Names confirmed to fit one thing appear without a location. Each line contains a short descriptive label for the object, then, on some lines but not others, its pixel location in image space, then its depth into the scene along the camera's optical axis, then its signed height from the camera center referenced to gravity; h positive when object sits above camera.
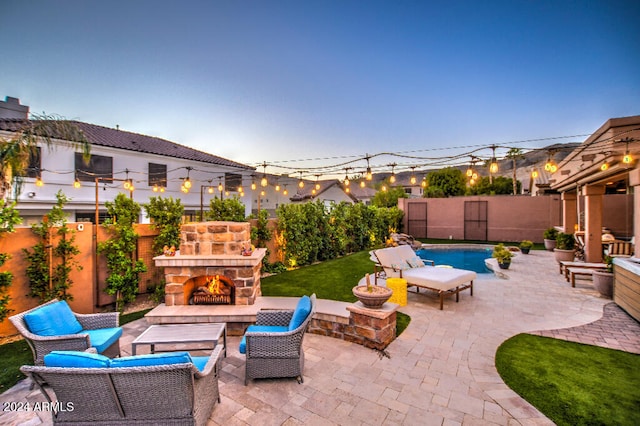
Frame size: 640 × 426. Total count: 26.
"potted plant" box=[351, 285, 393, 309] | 4.47 -1.32
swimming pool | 13.00 -2.36
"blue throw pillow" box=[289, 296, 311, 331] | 3.64 -1.30
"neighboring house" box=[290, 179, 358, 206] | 32.28 +2.12
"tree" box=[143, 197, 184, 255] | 7.09 -0.24
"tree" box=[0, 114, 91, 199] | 4.97 +1.31
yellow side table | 6.52 -1.78
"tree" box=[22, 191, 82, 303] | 5.42 -0.89
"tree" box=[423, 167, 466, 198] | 31.20 +3.06
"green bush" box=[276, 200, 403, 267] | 10.40 -0.77
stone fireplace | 5.49 -1.02
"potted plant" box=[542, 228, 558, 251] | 14.59 -1.42
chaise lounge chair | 6.45 -1.50
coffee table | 3.79 -1.70
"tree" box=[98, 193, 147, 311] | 6.33 -0.86
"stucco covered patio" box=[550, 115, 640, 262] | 6.71 +1.09
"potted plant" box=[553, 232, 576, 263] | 10.96 -1.38
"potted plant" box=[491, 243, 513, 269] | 10.28 -1.66
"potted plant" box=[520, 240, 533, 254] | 13.73 -1.68
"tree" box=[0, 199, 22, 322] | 4.80 -0.31
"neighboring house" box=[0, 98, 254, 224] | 13.44 +2.26
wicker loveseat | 2.32 -1.45
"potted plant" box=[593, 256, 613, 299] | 6.98 -1.72
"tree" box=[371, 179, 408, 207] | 32.85 +1.86
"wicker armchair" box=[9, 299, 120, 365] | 3.46 -1.56
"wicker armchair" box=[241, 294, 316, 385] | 3.48 -1.73
